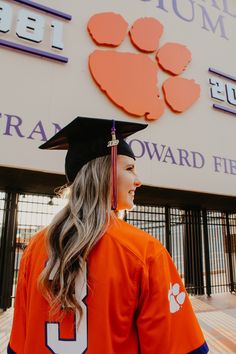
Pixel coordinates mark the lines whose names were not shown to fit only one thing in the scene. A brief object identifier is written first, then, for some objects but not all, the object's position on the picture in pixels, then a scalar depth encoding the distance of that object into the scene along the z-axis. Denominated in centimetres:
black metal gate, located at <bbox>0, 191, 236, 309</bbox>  609
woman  89
